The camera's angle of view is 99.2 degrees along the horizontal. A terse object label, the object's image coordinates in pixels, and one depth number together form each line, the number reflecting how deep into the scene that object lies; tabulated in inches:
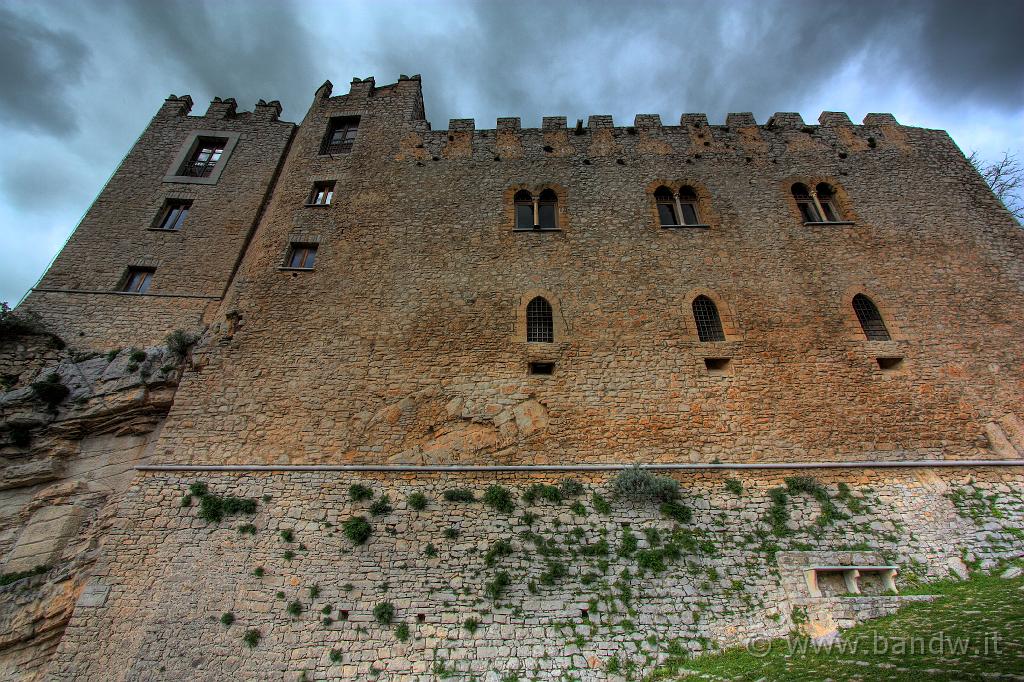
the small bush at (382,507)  301.4
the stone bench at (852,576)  270.7
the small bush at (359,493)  308.3
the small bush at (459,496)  305.7
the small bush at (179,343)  378.3
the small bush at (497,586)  269.1
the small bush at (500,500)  302.4
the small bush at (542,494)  305.6
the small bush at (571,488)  309.4
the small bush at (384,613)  262.1
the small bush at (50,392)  344.5
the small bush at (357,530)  288.4
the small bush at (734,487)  308.2
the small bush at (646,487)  300.4
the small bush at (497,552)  281.1
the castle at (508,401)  268.7
